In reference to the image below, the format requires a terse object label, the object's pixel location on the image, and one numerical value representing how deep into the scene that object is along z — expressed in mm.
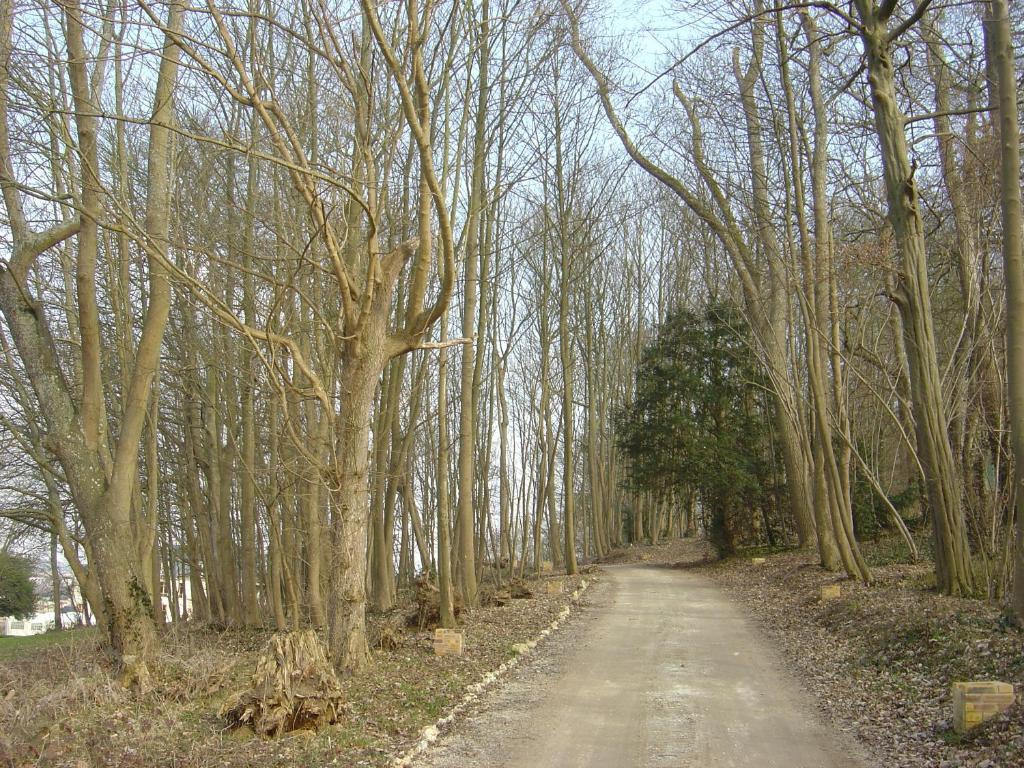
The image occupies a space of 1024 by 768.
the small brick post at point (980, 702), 5750
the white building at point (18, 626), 39625
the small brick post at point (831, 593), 12766
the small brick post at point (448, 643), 9898
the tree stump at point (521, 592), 15716
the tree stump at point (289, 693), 6316
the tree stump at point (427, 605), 12430
